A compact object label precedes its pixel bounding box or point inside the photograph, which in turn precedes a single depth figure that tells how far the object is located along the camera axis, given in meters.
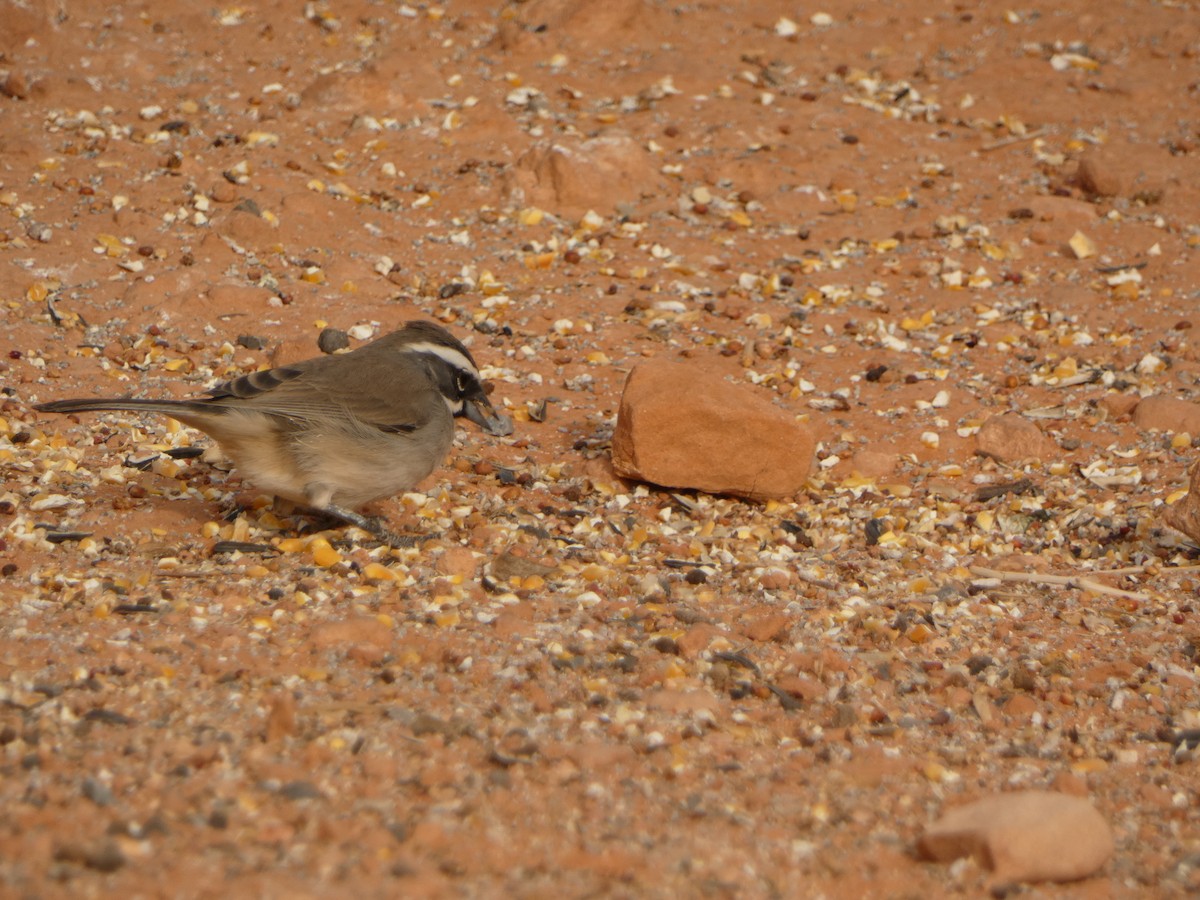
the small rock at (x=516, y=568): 11.27
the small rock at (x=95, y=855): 6.35
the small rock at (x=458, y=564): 11.23
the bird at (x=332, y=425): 11.55
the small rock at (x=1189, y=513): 11.79
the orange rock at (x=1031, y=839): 7.14
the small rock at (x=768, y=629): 10.29
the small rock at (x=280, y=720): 7.93
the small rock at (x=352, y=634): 9.55
